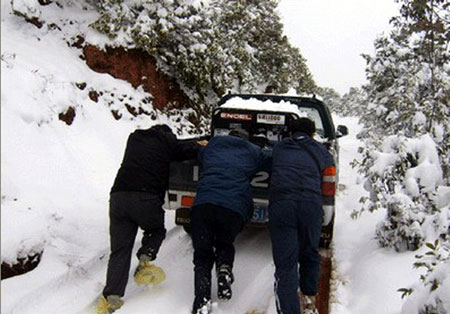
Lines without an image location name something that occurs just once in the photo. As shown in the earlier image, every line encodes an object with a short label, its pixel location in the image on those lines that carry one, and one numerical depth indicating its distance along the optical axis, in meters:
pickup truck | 4.97
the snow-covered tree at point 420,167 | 4.67
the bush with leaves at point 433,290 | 3.24
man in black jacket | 4.03
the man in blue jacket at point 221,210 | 4.10
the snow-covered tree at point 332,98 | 105.74
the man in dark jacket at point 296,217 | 3.80
